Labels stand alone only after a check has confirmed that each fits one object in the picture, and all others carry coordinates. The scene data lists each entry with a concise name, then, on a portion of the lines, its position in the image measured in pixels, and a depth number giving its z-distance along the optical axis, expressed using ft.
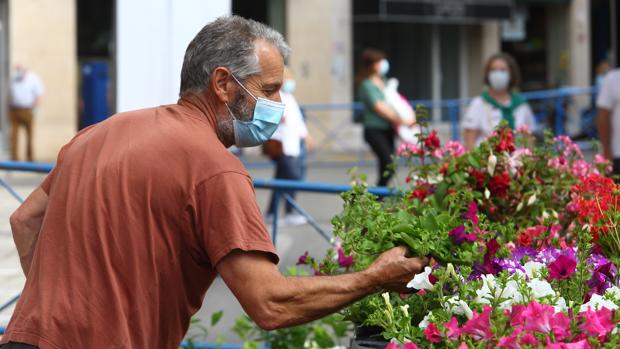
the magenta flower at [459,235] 17.05
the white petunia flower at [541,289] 14.93
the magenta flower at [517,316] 13.87
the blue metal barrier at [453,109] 101.49
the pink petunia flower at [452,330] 13.93
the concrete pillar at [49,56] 108.62
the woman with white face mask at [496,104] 41.45
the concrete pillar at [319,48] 120.93
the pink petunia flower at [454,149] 22.64
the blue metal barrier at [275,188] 27.78
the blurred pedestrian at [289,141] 57.51
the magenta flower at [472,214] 18.16
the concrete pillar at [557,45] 139.81
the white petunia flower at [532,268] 15.99
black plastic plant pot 16.22
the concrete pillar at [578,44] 138.67
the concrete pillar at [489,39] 133.00
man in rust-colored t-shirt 15.24
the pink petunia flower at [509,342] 13.42
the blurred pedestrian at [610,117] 41.80
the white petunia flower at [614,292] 14.92
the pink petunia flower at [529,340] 13.40
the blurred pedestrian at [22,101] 99.96
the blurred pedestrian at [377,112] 60.71
